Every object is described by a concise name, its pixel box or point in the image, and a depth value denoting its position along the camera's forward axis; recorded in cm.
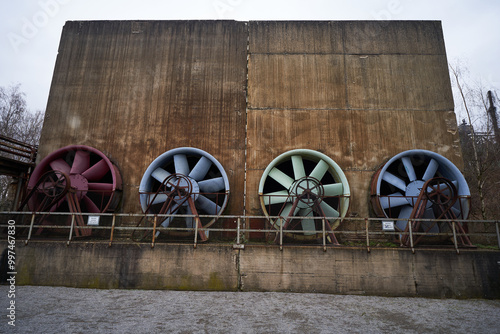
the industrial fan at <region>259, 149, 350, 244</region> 917
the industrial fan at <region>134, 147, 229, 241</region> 936
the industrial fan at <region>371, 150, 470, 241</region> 958
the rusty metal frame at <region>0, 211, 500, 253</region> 754
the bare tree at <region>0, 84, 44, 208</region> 1955
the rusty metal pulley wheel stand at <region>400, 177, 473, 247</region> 874
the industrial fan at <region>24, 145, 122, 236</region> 955
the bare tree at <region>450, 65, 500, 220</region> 1525
